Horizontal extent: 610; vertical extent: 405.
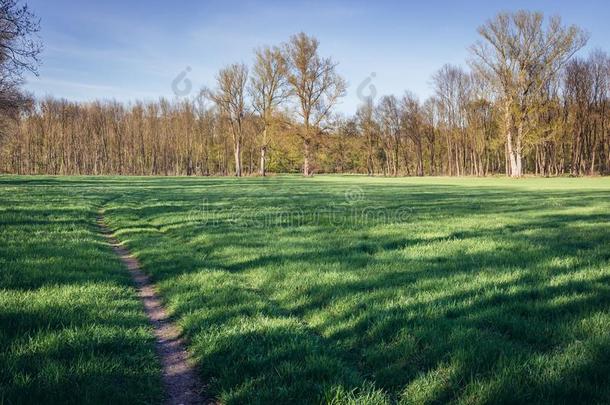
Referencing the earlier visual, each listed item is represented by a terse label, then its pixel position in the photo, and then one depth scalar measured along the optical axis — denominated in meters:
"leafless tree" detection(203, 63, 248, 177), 61.53
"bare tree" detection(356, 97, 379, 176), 81.32
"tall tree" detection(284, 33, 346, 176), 55.66
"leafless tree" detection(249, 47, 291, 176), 58.81
